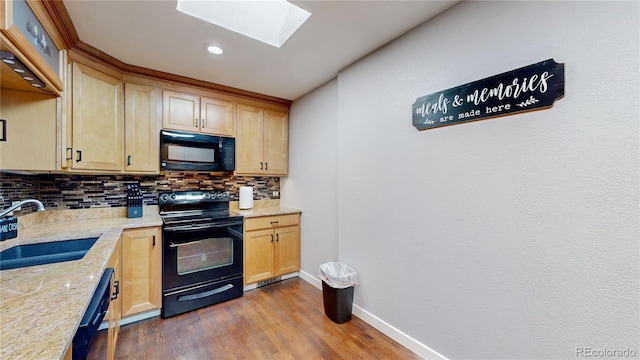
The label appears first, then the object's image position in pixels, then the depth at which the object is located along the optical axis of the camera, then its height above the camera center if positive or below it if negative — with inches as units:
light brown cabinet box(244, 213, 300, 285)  114.1 -32.2
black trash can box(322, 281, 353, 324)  88.0 -43.9
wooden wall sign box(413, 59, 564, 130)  48.3 +18.6
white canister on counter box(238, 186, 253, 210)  127.5 -9.4
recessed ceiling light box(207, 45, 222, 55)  82.0 +43.2
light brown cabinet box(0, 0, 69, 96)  42.0 +28.1
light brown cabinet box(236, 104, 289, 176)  122.9 +19.7
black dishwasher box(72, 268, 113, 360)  33.7 -21.2
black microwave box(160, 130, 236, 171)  102.3 +12.1
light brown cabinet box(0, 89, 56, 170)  64.0 +13.2
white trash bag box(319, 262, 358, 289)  89.0 -35.5
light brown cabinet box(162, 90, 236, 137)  104.1 +29.0
